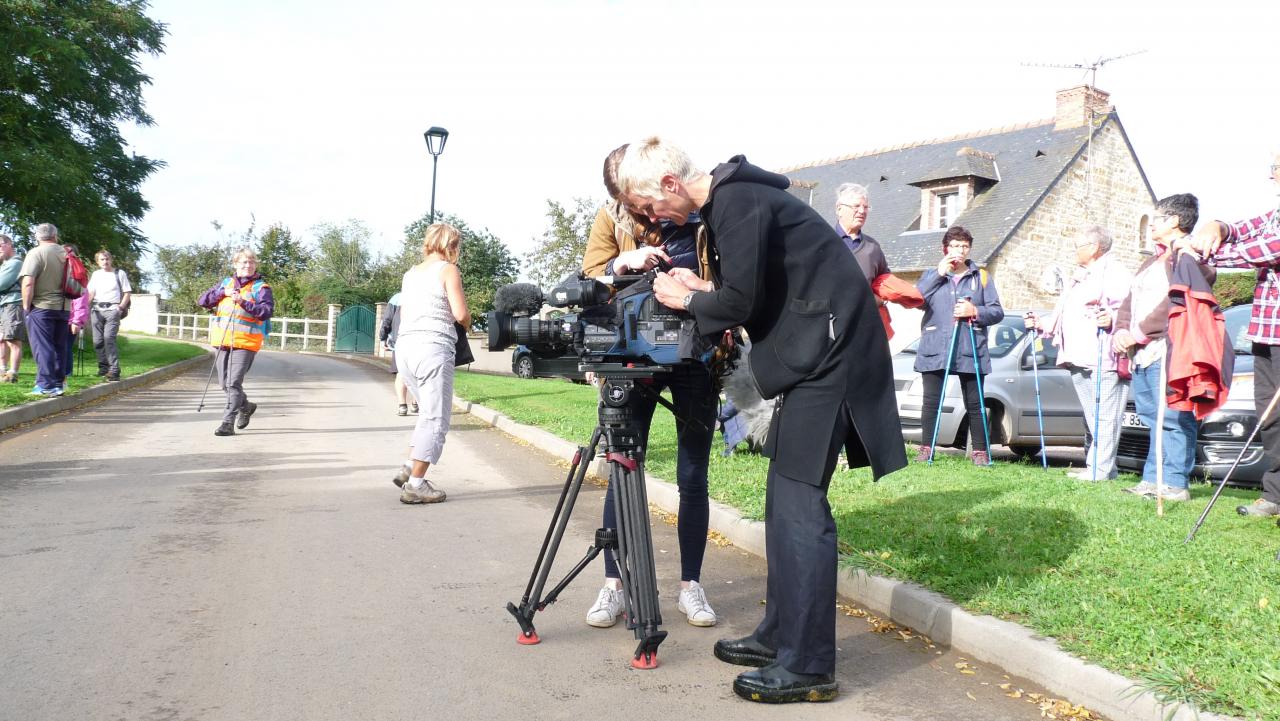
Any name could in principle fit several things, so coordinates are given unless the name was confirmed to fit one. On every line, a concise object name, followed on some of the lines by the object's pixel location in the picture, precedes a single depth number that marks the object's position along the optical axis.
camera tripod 3.61
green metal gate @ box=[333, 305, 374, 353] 41.16
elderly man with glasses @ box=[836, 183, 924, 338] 6.86
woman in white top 6.89
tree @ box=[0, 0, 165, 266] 19.72
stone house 28.20
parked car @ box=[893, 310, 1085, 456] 9.87
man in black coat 3.35
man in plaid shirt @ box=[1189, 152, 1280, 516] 5.25
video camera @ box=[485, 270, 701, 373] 3.61
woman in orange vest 9.93
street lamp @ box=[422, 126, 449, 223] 23.83
